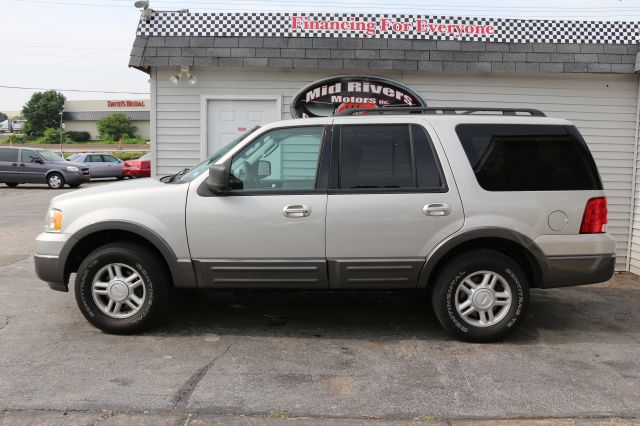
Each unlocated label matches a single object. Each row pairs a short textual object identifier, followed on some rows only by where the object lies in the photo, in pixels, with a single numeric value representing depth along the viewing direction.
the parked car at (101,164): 27.70
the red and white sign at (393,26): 8.16
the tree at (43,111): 83.81
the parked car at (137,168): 27.67
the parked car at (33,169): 22.25
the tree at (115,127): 73.75
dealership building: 8.07
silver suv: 4.95
